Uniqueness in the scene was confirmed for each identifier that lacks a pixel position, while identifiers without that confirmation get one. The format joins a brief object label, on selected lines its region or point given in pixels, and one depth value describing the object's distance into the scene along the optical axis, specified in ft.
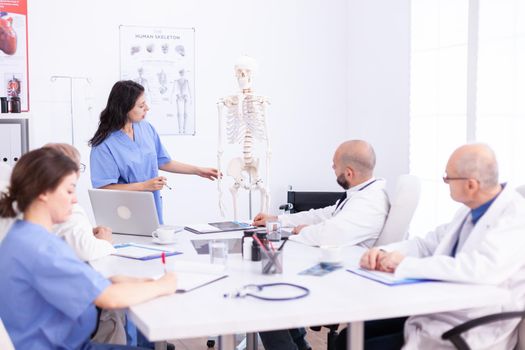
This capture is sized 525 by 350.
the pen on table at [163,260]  6.75
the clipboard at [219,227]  9.70
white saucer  8.49
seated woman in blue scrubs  5.29
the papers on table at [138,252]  7.59
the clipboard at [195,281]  5.88
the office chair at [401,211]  8.34
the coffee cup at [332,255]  6.95
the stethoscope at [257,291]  5.61
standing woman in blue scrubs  10.85
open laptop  8.87
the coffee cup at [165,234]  8.45
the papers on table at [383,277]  6.22
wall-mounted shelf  12.60
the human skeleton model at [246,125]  11.46
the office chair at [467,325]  5.92
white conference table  5.00
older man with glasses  6.13
